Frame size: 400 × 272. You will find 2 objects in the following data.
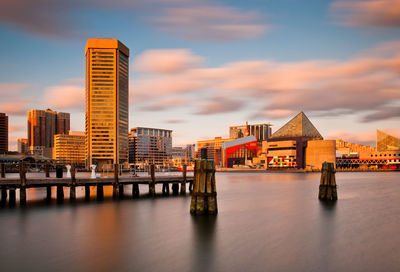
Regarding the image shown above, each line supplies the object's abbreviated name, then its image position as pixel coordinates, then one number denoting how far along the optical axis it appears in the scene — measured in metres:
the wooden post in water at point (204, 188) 33.12
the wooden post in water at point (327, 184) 48.78
